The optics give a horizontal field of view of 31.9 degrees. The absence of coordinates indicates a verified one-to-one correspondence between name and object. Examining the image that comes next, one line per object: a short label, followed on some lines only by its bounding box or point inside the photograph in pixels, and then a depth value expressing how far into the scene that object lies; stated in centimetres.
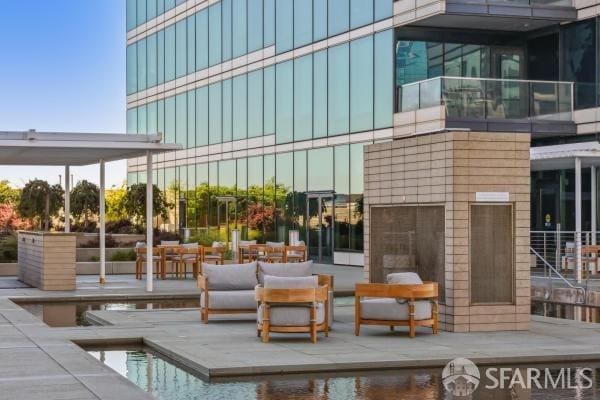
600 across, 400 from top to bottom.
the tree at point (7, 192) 7106
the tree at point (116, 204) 5368
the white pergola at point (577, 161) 2416
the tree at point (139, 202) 5078
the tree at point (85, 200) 5159
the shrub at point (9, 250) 3056
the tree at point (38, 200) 4738
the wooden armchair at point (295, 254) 2897
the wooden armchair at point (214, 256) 2810
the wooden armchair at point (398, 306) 1462
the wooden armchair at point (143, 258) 2808
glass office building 3397
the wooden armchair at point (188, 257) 2823
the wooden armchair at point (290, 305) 1405
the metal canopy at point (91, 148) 2224
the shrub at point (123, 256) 3162
